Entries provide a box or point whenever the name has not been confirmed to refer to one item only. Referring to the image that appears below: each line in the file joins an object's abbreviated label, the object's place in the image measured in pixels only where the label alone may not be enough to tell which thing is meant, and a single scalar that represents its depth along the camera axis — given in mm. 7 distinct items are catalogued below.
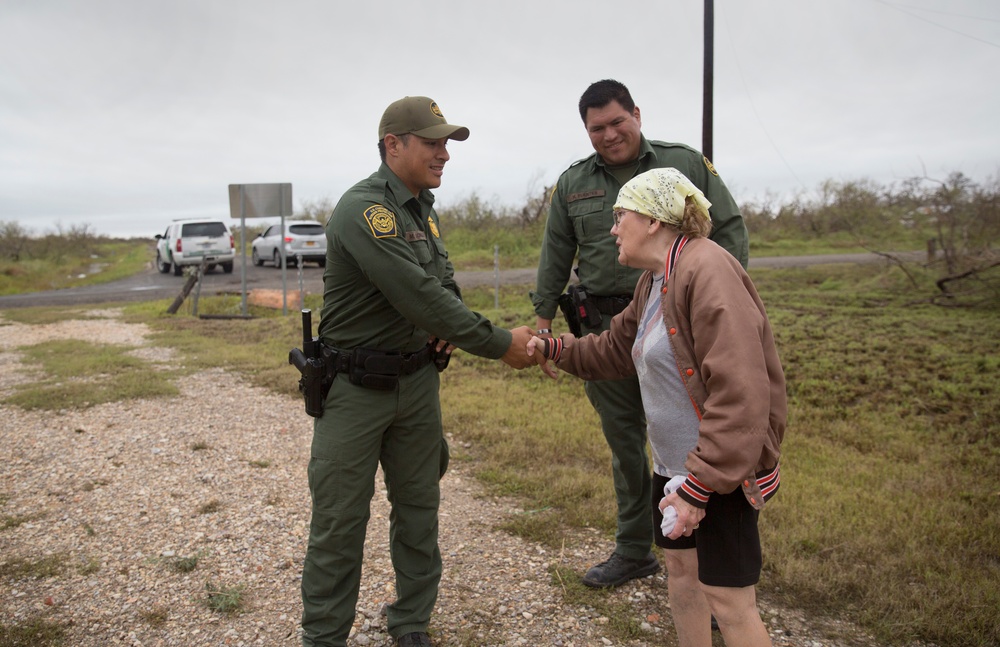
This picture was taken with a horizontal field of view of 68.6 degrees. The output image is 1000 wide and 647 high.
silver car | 21625
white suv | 22547
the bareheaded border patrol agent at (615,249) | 3463
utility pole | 9453
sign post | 14195
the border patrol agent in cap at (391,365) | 2711
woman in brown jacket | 2010
